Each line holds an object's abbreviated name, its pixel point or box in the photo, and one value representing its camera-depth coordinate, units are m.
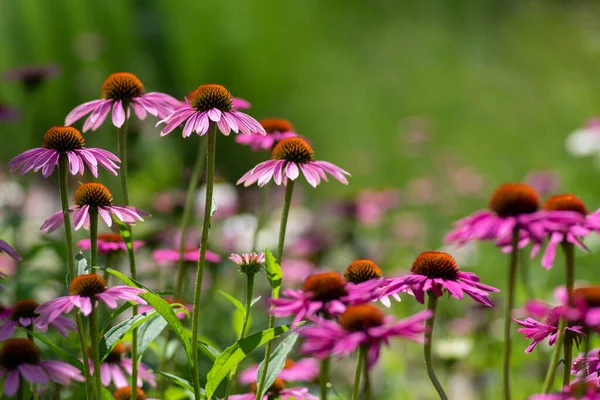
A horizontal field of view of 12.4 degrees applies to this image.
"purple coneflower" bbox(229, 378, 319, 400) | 2.10
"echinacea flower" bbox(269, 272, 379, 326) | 1.95
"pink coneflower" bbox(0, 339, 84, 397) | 2.02
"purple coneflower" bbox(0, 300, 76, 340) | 2.05
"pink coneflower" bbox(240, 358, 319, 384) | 2.26
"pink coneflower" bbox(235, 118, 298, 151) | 2.21
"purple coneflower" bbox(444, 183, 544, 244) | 1.95
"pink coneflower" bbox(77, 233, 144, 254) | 2.19
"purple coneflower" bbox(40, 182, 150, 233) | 2.05
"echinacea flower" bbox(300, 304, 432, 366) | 1.87
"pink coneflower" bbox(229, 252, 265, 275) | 2.10
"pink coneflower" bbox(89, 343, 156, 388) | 2.16
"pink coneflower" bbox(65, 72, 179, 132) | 2.11
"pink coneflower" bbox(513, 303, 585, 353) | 2.00
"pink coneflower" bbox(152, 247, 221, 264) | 2.27
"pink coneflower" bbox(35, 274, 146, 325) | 1.98
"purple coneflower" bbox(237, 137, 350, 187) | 2.06
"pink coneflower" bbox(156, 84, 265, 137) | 2.03
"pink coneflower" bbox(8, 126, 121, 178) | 2.03
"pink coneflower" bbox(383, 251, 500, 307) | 1.99
